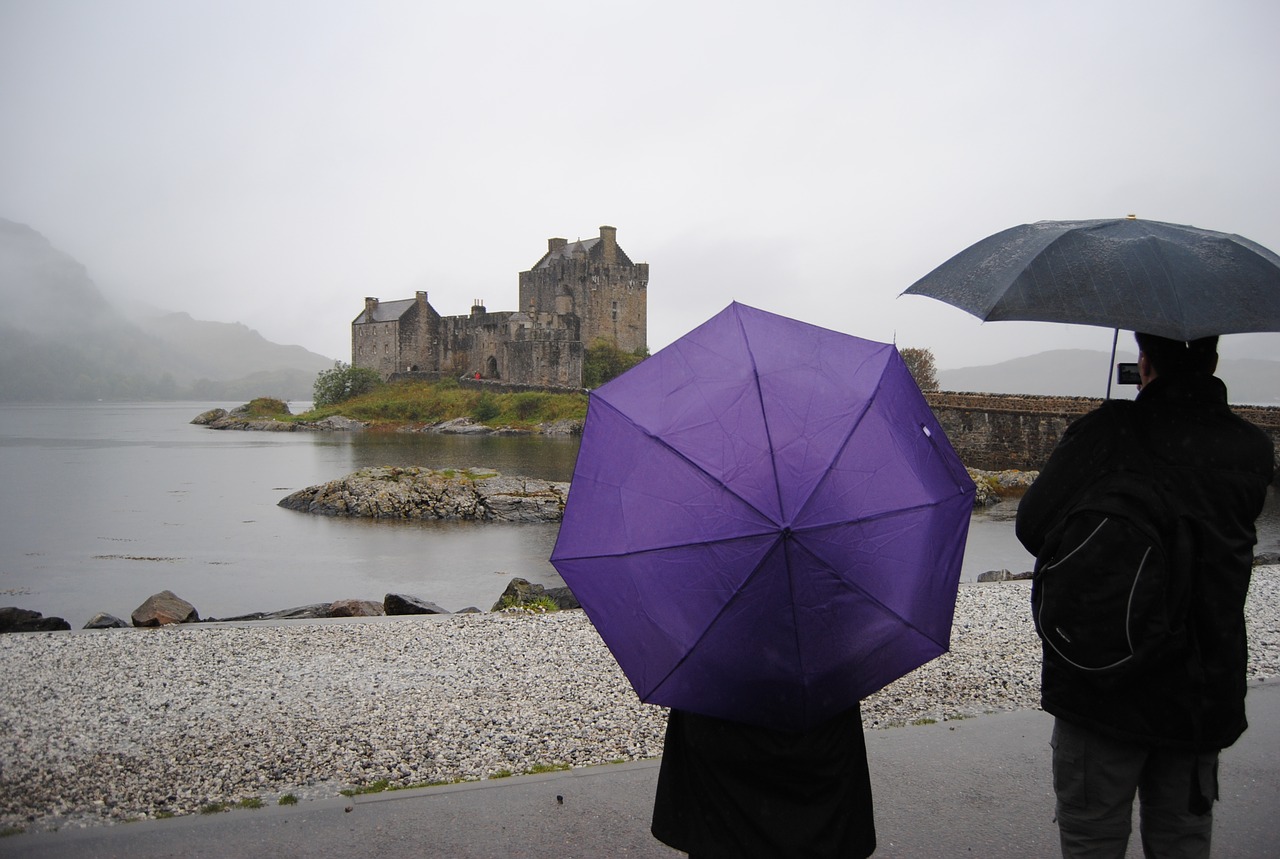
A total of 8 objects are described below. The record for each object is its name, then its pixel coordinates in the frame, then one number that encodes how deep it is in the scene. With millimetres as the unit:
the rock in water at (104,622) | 8788
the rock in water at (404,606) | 8695
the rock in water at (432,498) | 20859
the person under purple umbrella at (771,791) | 2465
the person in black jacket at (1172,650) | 2225
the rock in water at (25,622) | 8055
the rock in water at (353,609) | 8992
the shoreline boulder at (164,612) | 8648
